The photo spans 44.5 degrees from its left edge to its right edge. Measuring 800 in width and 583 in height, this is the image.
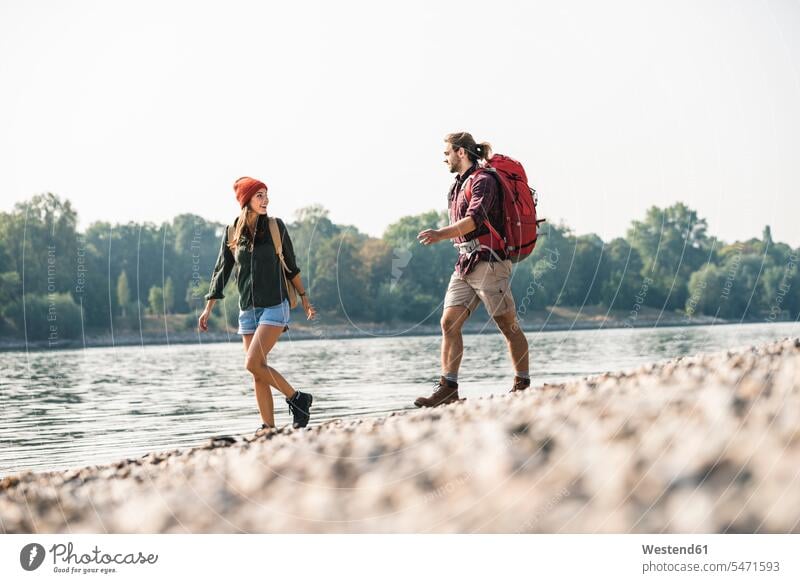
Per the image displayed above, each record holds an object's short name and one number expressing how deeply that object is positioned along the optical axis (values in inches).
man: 333.4
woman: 326.6
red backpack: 335.9
